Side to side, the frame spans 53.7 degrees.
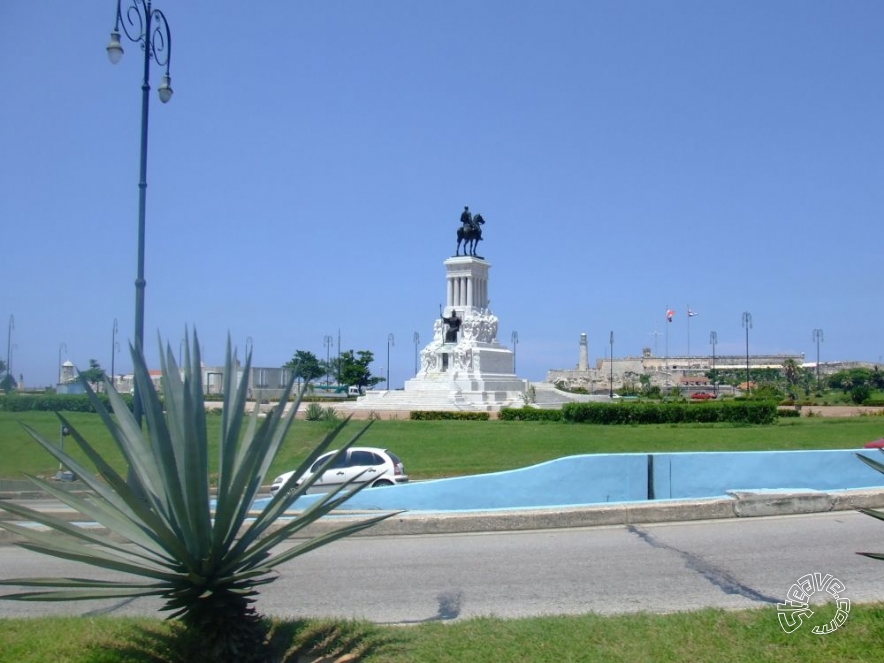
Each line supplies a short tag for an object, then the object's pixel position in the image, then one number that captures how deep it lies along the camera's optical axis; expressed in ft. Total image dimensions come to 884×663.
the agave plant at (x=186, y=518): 16.20
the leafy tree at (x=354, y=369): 285.19
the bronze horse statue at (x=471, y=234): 186.60
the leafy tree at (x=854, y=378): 330.34
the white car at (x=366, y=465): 55.57
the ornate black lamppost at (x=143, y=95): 36.37
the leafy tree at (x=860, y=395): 168.76
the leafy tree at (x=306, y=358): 270.85
